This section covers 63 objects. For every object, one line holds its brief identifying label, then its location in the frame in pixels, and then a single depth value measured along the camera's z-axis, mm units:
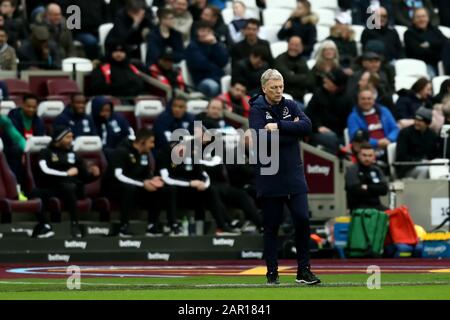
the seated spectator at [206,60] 23016
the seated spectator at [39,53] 22188
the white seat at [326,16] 26438
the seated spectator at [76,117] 20594
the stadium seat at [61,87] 21844
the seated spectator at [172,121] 20938
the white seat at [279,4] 26328
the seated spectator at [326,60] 23391
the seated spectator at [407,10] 26922
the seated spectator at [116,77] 22156
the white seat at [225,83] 22938
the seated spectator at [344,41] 24641
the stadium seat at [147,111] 21688
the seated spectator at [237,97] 22469
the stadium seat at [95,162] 20531
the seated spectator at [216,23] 23877
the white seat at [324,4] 26791
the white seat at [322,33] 25562
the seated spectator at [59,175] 19766
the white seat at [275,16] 25844
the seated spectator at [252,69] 22719
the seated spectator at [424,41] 25625
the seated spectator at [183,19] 23672
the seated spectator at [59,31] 22734
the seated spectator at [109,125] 21047
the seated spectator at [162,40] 23156
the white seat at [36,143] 20047
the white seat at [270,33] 25438
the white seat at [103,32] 23406
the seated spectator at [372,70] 23281
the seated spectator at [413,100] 23141
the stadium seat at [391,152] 21844
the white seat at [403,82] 24859
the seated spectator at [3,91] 20891
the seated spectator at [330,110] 22203
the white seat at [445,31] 26581
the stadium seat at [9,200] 19672
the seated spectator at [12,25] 22656
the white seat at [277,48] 24500
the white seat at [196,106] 21891
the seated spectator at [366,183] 20594
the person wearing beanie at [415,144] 21600
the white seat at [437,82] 24359
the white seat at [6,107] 20578
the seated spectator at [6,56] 21875
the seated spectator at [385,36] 25203
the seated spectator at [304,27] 24891
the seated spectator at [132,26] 22984
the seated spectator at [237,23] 24531
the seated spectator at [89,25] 23375
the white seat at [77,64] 22297
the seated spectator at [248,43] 23420
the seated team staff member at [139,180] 20172
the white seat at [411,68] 25156
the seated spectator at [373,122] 22094
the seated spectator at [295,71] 22938
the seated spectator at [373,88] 22875
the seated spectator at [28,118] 20266
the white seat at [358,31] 25797
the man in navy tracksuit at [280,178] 13703
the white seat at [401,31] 26095
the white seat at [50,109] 21156
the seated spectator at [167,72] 22734
